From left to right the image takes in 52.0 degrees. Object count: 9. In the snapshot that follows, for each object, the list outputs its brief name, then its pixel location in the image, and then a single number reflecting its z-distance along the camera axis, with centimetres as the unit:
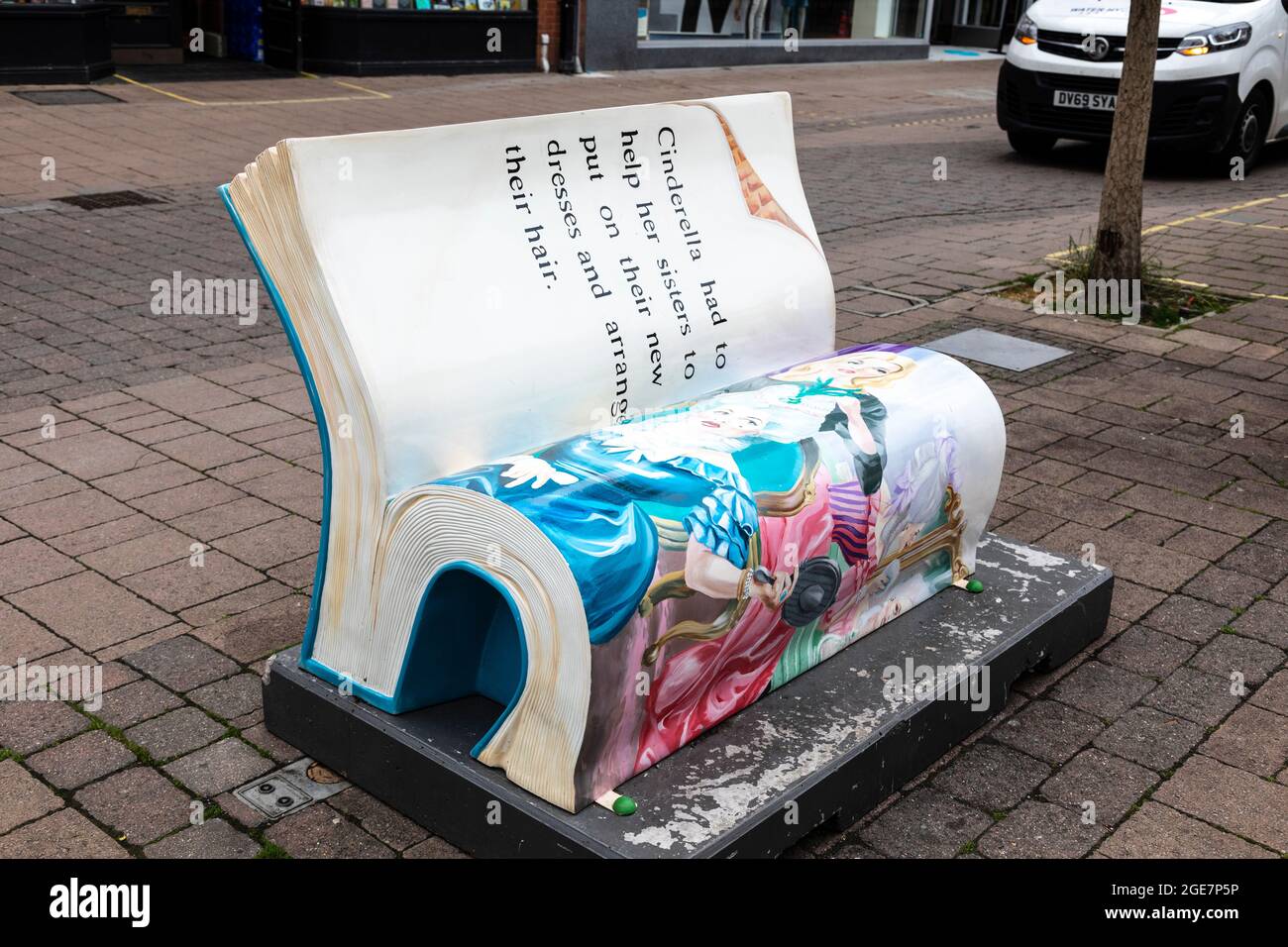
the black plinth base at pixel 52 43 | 1298
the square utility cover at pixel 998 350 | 666
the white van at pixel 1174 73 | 1133
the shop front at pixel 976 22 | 2398
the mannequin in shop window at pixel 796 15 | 1964
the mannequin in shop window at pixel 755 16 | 1900
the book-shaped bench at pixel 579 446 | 276
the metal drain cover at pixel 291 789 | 307
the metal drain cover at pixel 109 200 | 909
